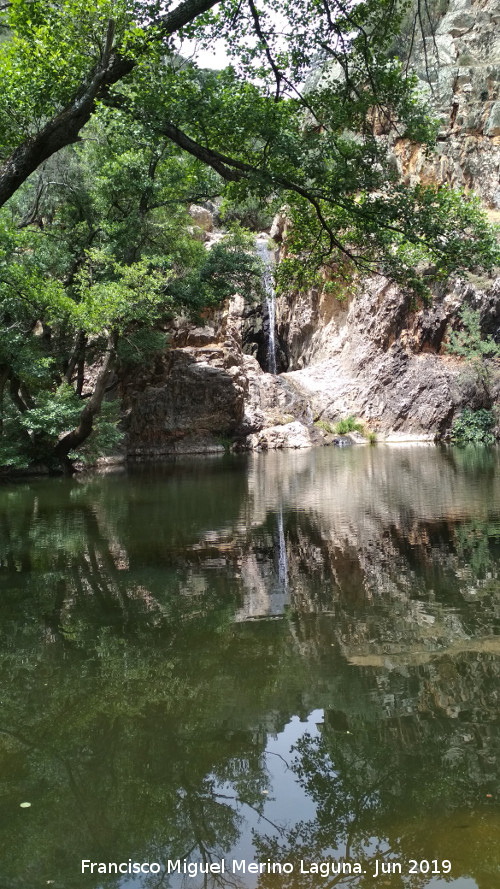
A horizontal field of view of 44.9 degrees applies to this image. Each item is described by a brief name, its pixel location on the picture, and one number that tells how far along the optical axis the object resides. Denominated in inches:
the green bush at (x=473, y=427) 1187.3
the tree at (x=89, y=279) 710.5
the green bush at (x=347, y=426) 1282.0
